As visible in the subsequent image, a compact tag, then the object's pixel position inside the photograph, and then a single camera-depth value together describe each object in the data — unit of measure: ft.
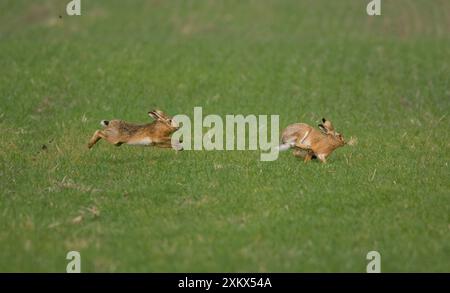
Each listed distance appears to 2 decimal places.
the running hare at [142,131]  41.65
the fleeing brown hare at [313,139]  41.63
